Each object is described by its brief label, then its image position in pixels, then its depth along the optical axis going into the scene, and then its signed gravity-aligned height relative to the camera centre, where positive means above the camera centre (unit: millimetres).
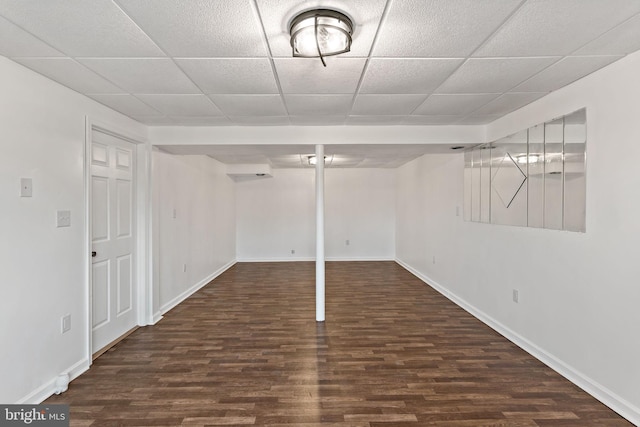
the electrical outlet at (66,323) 2531 -922
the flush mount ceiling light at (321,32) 1635 +965
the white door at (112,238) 3043 -300
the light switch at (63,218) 2482 -74
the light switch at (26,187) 2168 +151
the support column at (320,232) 3928 -279
